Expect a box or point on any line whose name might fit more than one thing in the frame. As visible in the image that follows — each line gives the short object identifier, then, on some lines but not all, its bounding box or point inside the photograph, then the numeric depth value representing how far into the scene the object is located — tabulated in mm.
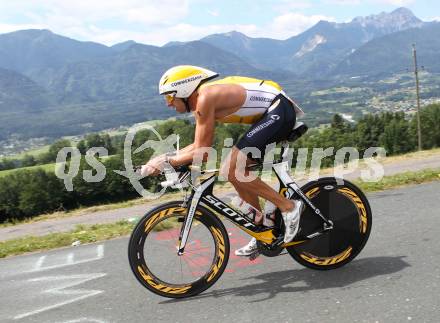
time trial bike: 4598
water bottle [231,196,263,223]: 4812
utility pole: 42325
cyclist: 4312
